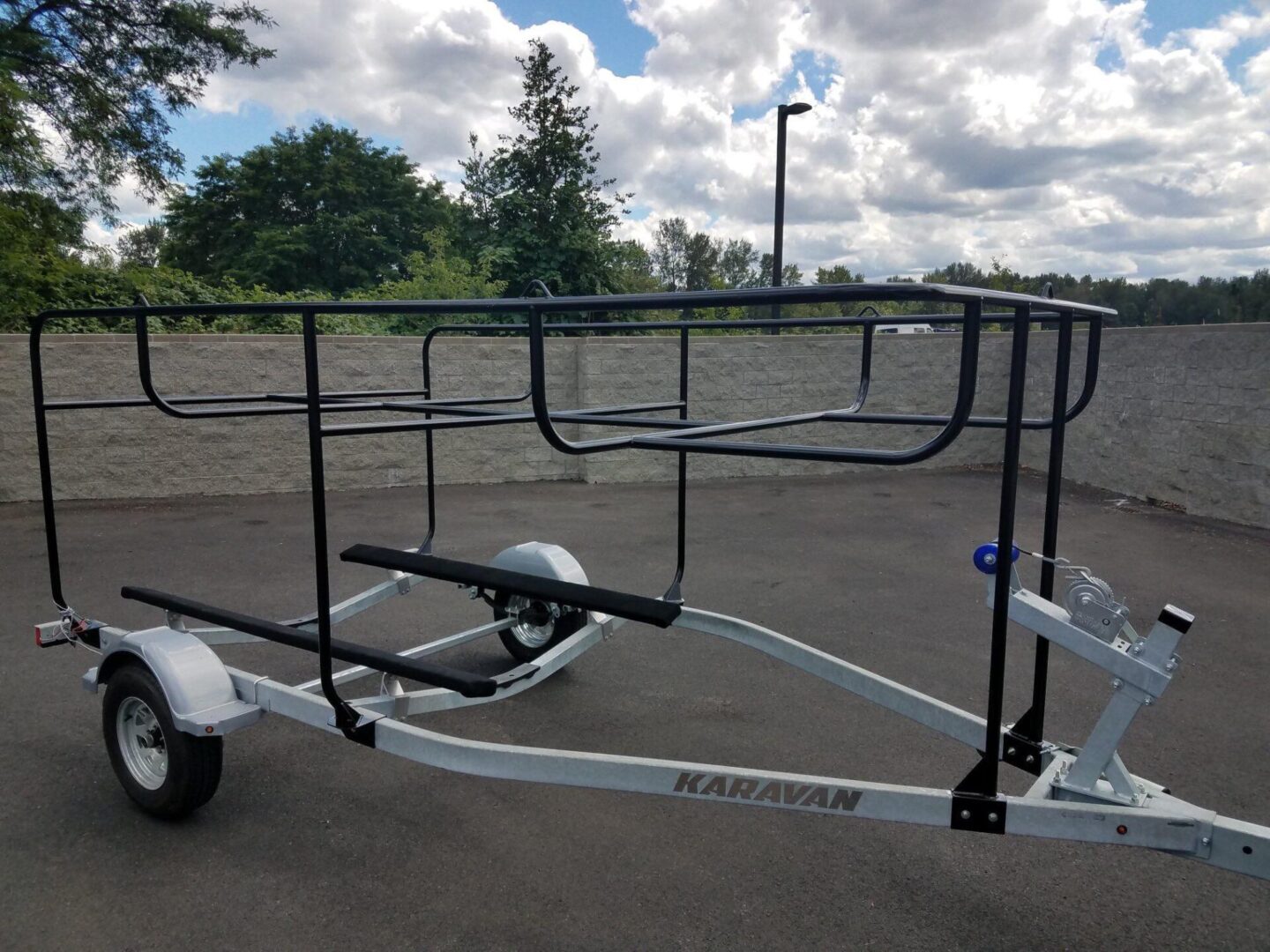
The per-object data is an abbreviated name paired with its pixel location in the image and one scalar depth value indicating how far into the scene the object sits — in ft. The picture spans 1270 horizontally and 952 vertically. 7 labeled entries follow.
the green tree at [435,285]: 37.63
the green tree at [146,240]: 135.33
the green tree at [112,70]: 44.52
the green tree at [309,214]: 99.55
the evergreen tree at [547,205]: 52.44
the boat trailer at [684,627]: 6.40
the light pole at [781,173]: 38.11
